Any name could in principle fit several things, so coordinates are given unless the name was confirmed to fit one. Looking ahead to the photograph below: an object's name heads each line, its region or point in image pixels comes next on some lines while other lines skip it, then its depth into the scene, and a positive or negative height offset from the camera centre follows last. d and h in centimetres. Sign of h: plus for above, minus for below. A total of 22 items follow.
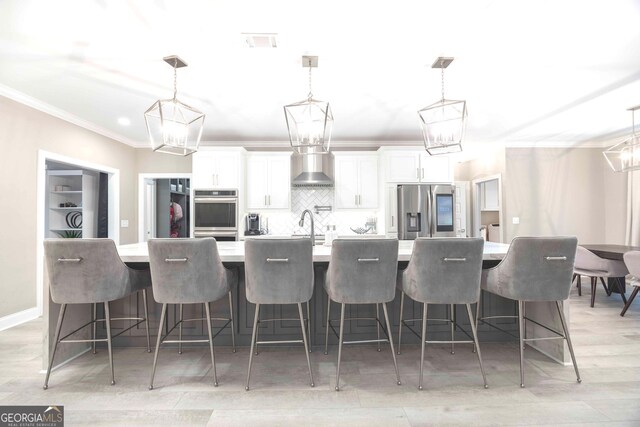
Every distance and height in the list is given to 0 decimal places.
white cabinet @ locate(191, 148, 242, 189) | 486 +77
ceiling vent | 229 +130
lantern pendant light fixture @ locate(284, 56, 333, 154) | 236 +69
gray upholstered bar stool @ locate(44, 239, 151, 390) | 198 -32
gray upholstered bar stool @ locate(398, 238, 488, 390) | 194 -33
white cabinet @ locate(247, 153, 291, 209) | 502 +59
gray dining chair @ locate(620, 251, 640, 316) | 315 -47
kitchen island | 257 -78
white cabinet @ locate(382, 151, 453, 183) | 491 +77
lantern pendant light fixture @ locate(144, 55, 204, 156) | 238 +69
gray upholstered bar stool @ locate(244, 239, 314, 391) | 193 -32
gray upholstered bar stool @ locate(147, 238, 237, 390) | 194 -32
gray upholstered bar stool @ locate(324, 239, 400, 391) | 194 -32
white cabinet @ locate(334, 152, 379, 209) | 505 +58
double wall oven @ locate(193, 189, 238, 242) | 478 +3
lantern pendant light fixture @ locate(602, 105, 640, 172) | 370 +72
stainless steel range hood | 496 +78
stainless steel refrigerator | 480 +12
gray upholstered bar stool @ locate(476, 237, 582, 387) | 195 -33
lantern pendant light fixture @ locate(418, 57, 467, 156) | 246 +68
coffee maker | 496 -10
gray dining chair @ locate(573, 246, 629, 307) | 370 -61
